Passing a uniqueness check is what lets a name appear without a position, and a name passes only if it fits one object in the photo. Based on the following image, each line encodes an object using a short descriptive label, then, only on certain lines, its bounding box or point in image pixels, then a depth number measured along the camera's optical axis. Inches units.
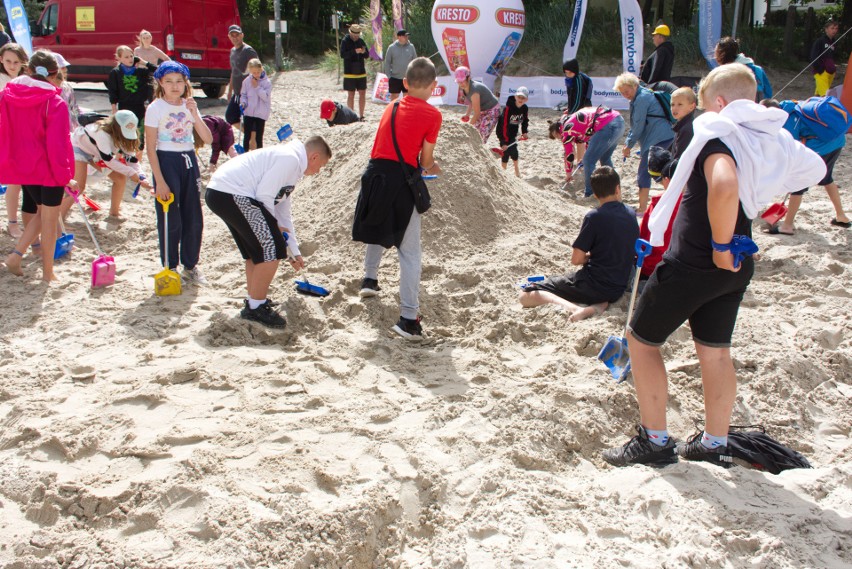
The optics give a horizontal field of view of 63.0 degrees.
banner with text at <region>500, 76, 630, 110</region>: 536.1
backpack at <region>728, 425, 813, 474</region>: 120.5
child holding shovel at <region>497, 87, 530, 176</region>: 349.1
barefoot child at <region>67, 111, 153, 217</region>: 231.8
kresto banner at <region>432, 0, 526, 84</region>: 574.6
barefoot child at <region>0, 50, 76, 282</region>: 190.2
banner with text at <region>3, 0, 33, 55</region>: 418.0
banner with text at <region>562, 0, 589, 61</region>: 581.0
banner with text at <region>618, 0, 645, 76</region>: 550.6
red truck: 525.7
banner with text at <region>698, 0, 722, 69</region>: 531.8
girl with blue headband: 188.7
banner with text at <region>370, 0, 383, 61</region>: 655.8
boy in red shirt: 164.4
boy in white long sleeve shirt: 164.6
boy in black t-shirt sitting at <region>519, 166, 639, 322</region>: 182.1
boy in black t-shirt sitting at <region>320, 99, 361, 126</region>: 322.7
